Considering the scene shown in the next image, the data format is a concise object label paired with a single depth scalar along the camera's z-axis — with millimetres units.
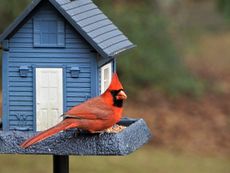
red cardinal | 8120
